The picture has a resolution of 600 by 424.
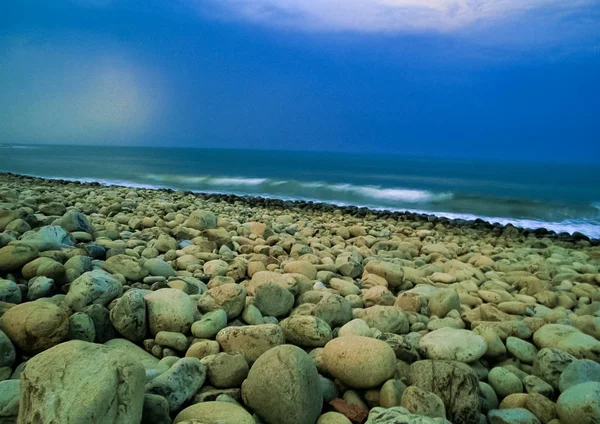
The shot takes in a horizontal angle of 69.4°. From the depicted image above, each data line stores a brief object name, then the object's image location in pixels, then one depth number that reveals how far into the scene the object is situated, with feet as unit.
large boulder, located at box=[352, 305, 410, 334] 8.10
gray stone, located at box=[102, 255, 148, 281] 8.90
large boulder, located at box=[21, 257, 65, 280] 7.82
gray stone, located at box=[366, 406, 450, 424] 4.54
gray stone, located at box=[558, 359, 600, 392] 6.44
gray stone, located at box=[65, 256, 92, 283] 8.04
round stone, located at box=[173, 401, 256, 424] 4.78
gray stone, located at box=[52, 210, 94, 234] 11.80
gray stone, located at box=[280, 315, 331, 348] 6.95
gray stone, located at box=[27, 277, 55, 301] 7.32
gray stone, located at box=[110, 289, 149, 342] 6.69
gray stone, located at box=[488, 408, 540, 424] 5.72
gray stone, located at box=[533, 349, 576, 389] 6.90
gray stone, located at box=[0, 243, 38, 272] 7.95
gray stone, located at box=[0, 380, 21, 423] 4.37
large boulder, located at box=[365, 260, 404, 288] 11.58
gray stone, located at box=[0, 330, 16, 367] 5.41
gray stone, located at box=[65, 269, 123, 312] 6.88
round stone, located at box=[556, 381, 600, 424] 5.48
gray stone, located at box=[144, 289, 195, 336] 6.95
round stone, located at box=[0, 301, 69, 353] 5.66
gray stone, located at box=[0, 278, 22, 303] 6.91
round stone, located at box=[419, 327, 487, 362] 7.01
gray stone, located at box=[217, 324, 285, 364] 6.41
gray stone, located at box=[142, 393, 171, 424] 4.58
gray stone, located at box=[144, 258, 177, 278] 9.45
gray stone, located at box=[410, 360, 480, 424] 5.70
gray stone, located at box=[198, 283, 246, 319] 7.63
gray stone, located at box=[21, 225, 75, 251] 8.84
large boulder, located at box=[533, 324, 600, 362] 7.45
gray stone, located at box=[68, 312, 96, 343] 6.10
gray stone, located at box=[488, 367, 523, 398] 6.64
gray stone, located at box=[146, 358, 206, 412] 5.10
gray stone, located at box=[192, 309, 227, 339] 6.95
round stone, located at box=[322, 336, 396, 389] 5.96
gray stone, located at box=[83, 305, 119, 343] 6.50
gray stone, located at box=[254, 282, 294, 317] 8.30
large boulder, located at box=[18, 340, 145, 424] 3.83
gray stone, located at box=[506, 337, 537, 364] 7.64
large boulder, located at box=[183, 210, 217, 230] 15.60
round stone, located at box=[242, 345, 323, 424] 5.09
